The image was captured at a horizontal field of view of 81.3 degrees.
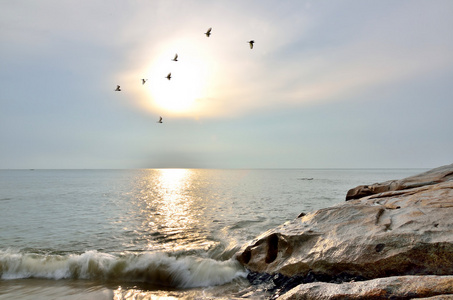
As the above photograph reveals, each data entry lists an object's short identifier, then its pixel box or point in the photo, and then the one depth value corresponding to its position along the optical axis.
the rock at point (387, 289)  3.88
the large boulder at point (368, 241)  6.07
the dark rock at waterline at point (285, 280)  6.71
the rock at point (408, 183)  13.16
